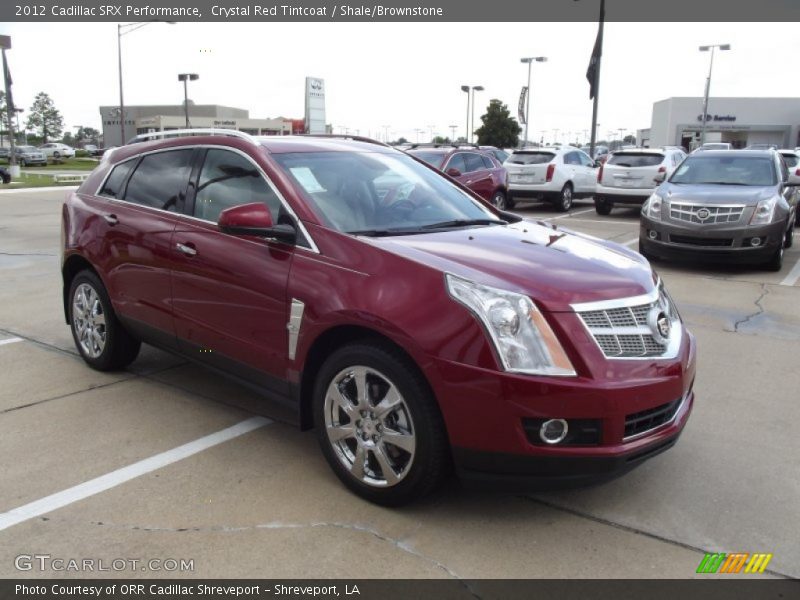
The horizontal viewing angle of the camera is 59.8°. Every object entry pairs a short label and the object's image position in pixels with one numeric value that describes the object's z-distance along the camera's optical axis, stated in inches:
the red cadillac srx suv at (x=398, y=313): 113.3
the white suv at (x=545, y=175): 707.4
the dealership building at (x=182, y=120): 3388.3
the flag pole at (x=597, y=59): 912.9
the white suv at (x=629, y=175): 660.7
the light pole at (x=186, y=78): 1849.2
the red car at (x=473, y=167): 596.1
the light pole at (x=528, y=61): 1926.9
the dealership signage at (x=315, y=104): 1346.0
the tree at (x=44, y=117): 3575.3
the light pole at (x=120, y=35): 1055.9
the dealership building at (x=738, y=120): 2770.7
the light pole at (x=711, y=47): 1824.6
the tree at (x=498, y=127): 2410.2
